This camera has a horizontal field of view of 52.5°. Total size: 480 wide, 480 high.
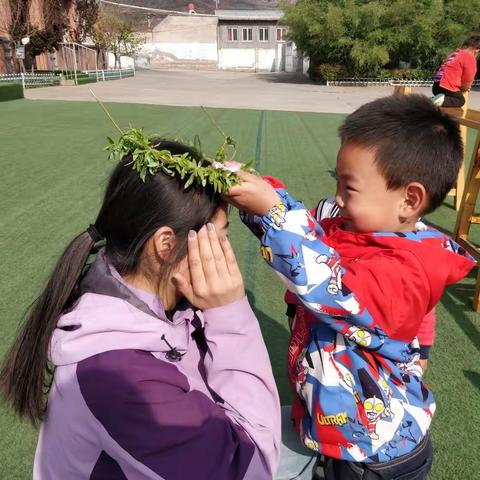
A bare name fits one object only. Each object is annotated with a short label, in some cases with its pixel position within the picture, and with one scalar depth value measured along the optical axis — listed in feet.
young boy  4.23
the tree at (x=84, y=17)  127.65
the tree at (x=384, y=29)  93.71
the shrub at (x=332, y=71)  100.99
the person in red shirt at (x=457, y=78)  20.76
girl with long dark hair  3.41
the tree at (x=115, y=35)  135.85
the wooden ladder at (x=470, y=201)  12.39
